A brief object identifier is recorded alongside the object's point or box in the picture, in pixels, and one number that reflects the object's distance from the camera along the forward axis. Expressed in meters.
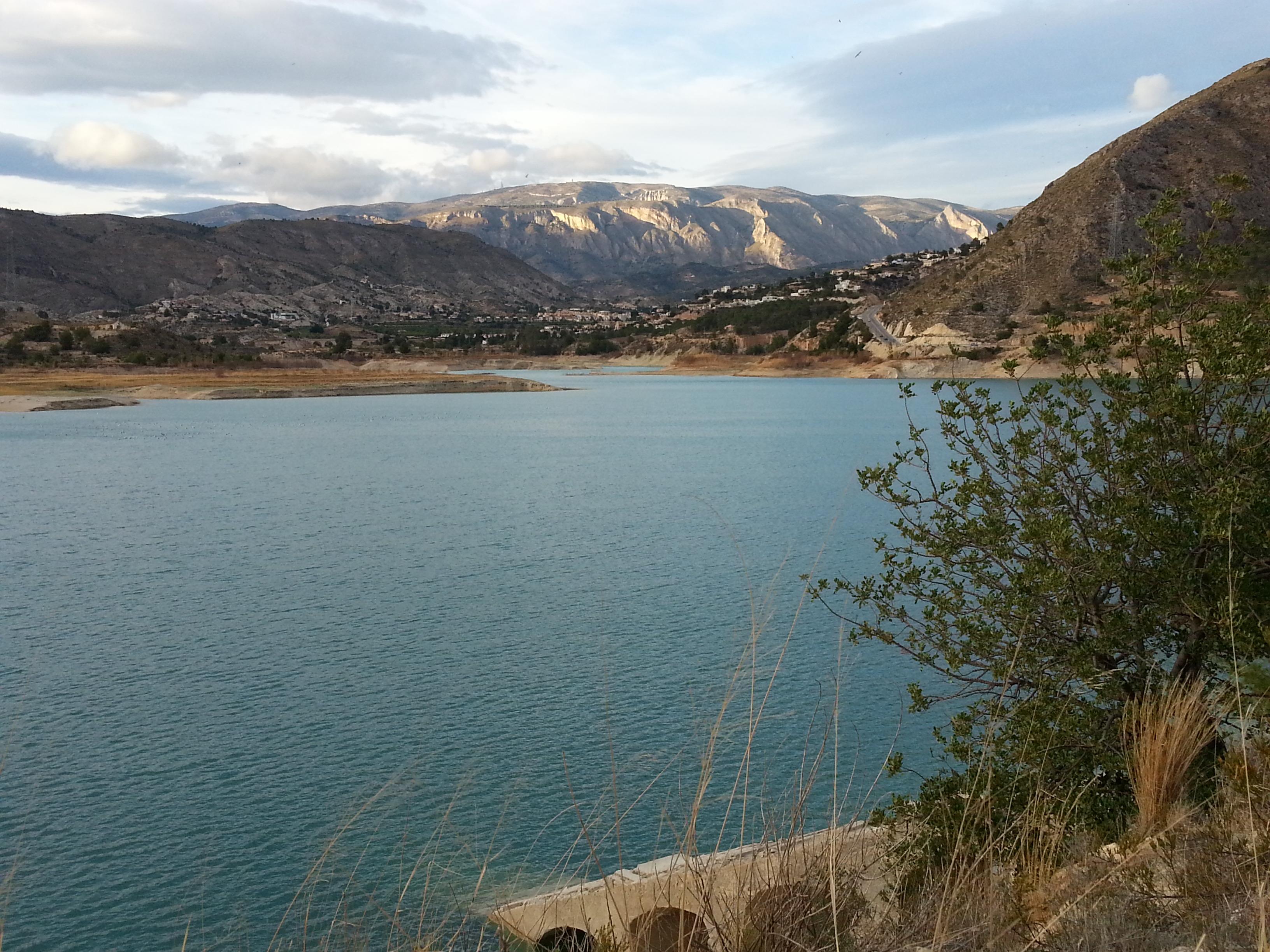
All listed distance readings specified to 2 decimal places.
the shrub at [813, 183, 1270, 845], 5.98
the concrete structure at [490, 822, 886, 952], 3.35
